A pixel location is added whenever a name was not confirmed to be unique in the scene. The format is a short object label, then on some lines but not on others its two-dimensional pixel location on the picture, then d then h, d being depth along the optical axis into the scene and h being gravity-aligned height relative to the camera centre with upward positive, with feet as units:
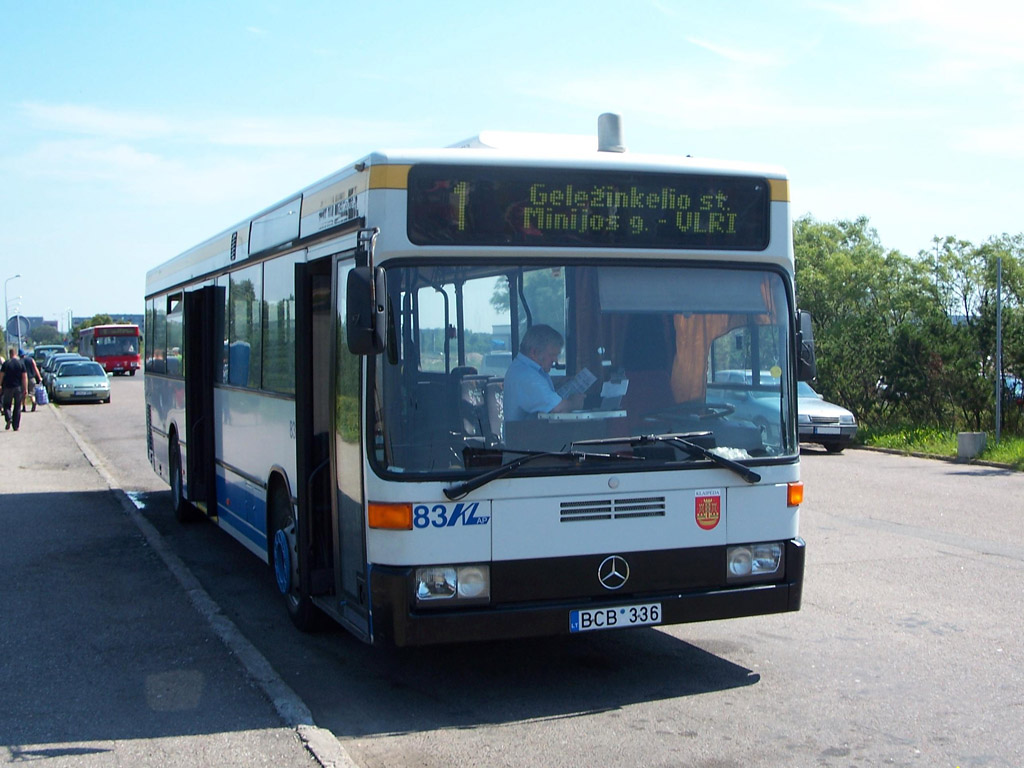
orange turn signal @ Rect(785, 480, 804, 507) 20.15 -2.62
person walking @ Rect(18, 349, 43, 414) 101.07 -1.51
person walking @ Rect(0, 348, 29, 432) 83.51 -2.07
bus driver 18.75 -0.45
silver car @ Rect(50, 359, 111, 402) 124.36 -2.85
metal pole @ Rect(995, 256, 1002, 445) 61.36 -0.26
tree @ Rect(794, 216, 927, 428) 78.12 +7.72
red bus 206.90 +2.12
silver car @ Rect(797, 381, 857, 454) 67.26 -4.62
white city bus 18.30 -0.71
